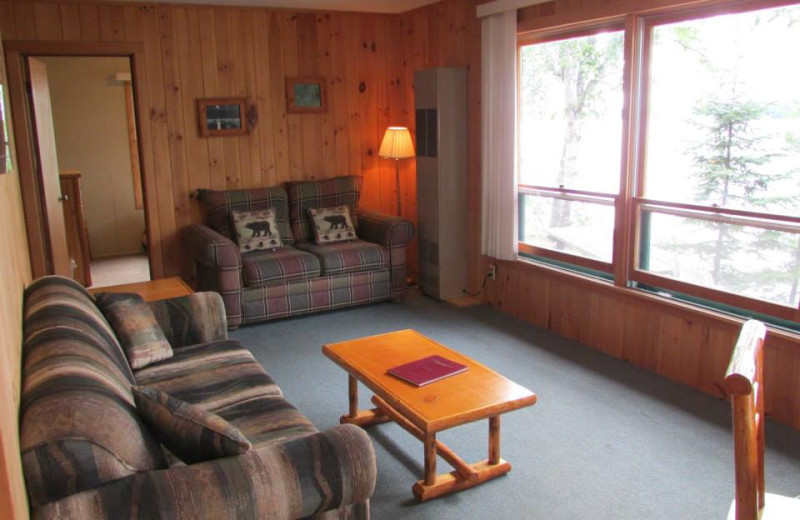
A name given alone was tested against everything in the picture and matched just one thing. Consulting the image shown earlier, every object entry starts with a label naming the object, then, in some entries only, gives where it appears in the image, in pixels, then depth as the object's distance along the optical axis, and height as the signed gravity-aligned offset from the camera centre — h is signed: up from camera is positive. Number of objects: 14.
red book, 2.73 -0.93
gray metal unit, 5.15 -0.27
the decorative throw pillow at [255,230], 5.12 -0.62
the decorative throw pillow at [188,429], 1.81 -0.75
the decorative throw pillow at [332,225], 5.43 -0.64
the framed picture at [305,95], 5.61 +0.42
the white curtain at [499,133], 4.63 +0.05
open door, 4.96 -0.11
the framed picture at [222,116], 5.32 +0.25
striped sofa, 1.58 -0.80
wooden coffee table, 2.47 -0.96
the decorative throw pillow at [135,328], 2.92 -0.77
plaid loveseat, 4.77 -0.82
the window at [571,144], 4.08 -0.04
